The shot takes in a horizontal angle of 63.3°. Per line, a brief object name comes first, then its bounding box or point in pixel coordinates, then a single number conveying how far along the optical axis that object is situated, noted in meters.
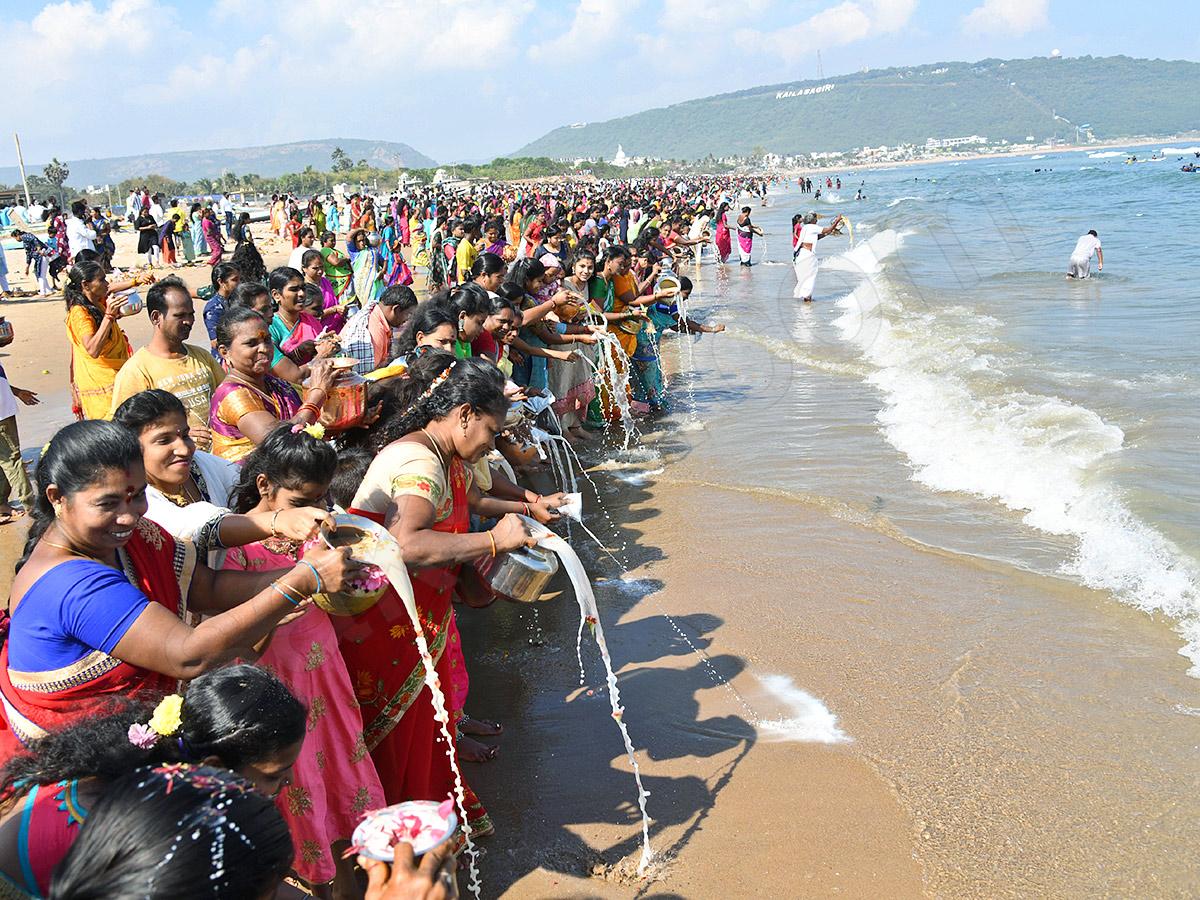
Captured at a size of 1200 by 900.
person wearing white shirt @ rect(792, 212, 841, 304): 17.89
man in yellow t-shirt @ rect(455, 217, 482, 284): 12.42
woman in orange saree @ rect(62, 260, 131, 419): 5.55
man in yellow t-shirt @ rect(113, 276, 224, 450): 4.31
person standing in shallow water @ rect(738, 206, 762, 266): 23.81
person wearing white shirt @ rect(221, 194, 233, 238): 31.52
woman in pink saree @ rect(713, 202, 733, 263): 25.48
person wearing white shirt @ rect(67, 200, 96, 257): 18.23
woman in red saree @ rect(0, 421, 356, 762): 2.12
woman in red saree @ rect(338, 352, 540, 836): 3.09
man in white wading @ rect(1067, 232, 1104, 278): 18.38
